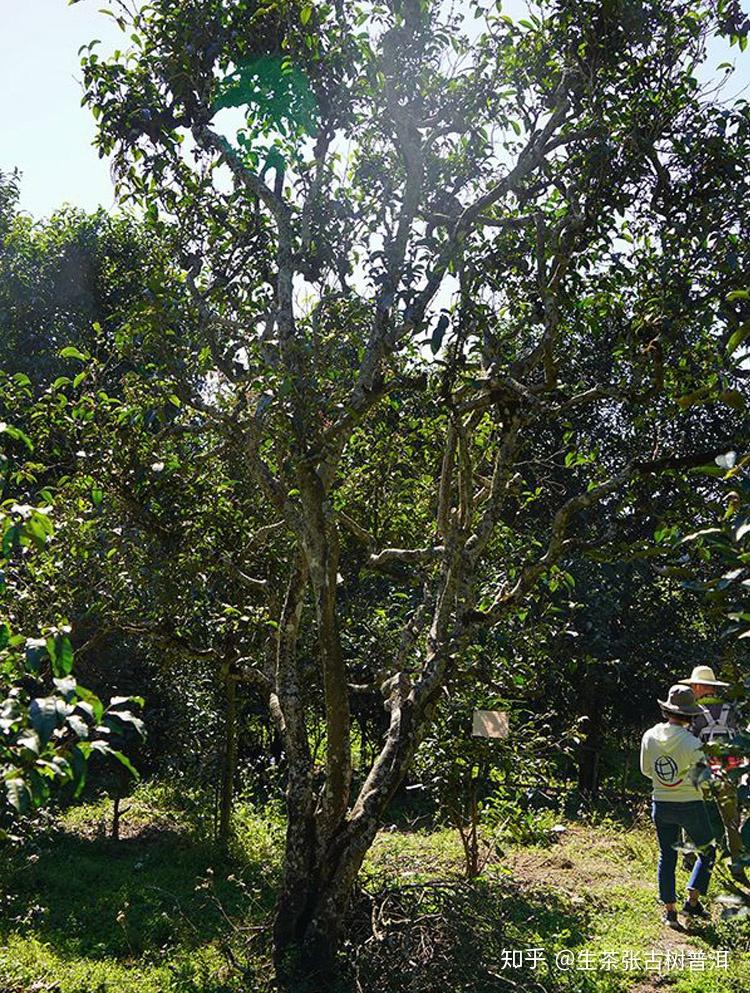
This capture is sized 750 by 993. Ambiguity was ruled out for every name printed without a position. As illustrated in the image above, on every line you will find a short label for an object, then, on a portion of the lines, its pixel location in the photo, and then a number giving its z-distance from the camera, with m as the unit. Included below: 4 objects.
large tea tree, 4.90
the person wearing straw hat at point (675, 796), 5.72
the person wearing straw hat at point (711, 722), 6.20
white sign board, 5.85
